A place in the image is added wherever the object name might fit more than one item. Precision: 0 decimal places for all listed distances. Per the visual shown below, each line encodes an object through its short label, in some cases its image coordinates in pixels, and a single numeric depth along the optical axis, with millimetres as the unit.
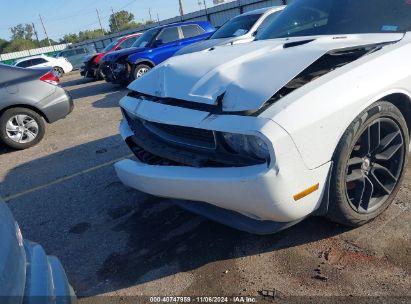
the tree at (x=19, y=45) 83188
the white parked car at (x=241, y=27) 7738
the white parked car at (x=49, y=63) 20777
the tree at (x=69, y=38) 92688
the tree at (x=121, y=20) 87125
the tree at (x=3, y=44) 88475
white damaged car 2186
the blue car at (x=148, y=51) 10812
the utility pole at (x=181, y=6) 41594
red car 15789
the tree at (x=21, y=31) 100250
